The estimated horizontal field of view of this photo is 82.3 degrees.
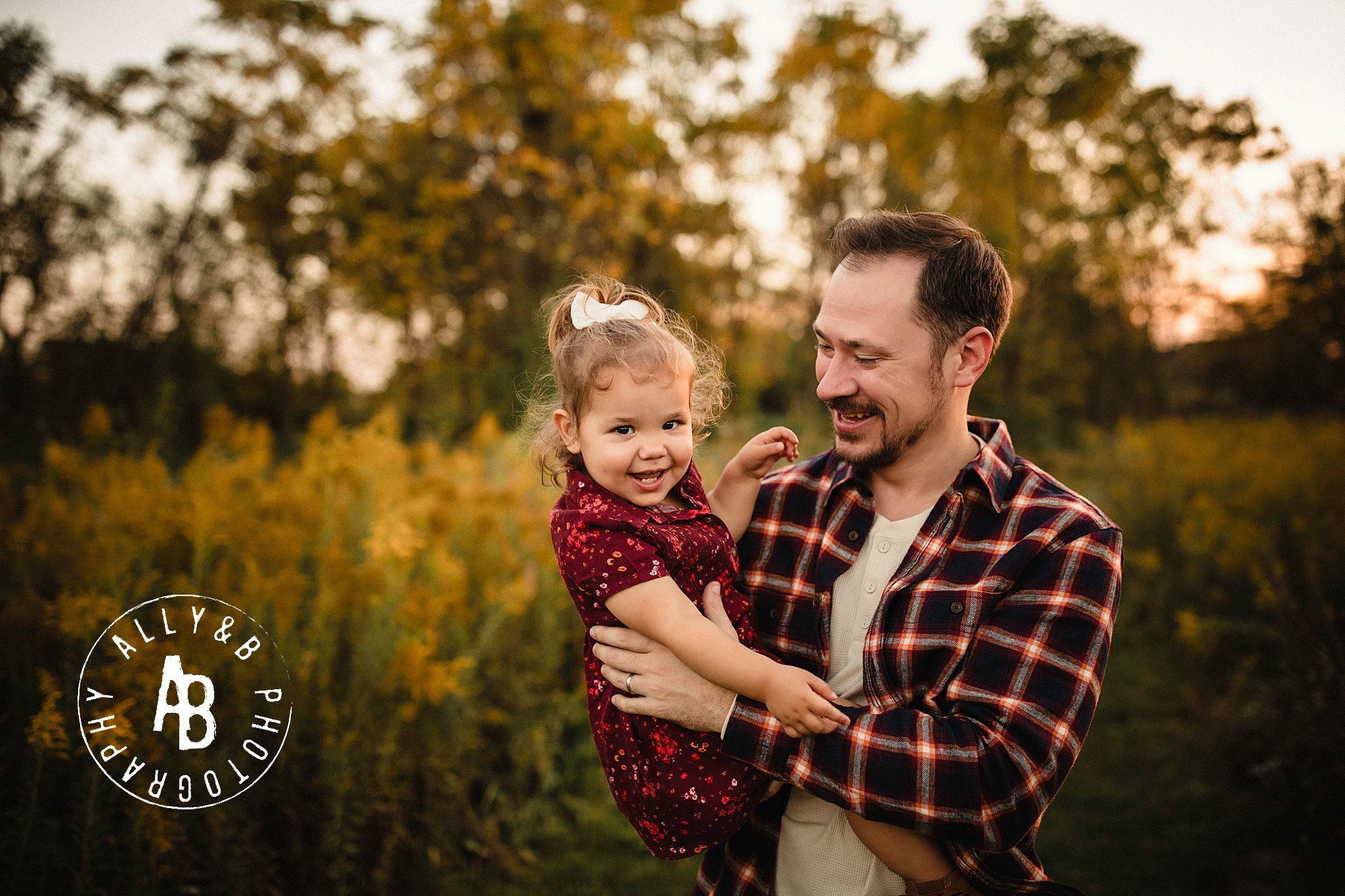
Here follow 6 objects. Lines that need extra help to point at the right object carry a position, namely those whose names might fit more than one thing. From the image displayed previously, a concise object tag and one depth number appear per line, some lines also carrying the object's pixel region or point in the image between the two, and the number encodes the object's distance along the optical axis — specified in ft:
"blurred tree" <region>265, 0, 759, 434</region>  25.44
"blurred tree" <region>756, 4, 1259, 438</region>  26.35
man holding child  4.89
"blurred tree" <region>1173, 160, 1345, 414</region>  19.92
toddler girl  5.32
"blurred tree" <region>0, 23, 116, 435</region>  16.47
